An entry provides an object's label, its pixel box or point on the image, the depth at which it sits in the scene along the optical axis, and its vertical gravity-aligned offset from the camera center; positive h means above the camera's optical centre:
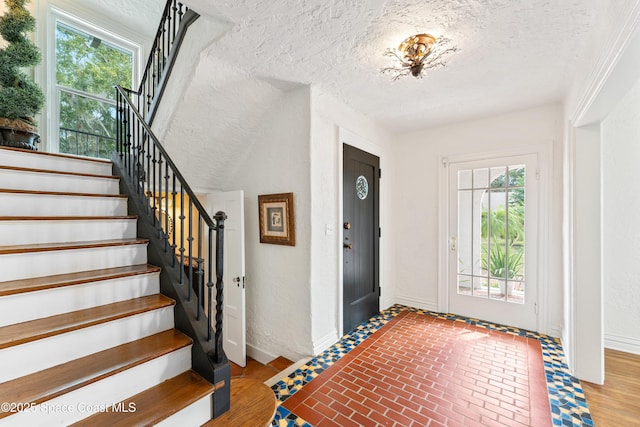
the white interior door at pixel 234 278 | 2.84 -0.71
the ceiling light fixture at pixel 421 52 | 1.92 +1.21
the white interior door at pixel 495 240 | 3.10 -0.34
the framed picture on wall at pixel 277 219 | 2.70 -0.07
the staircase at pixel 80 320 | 1.20 -0.56
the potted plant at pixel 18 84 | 2.58 +1.29
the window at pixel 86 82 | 3.47 +1.78
